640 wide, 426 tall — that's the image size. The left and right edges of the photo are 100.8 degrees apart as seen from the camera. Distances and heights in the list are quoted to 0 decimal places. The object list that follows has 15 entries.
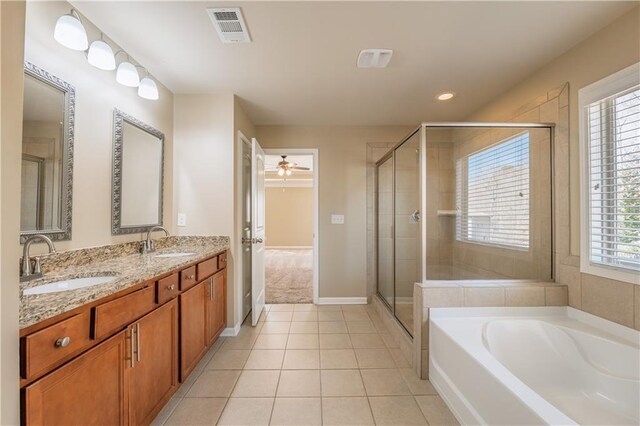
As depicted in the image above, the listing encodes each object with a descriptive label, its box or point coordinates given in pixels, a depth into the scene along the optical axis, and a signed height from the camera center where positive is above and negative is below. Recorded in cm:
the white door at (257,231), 272 -17
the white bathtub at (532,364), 126 -82
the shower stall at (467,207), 208 +9
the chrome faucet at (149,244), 210 -23
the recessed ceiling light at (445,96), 261 +121
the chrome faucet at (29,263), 122 -23
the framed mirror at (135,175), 191 +32
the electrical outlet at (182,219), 256 -4
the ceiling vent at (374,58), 189 +118
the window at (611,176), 150 +26
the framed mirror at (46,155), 132 +32
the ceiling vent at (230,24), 154 +119
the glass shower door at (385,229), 306 -16
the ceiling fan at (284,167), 568 +109
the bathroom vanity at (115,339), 85 -54
